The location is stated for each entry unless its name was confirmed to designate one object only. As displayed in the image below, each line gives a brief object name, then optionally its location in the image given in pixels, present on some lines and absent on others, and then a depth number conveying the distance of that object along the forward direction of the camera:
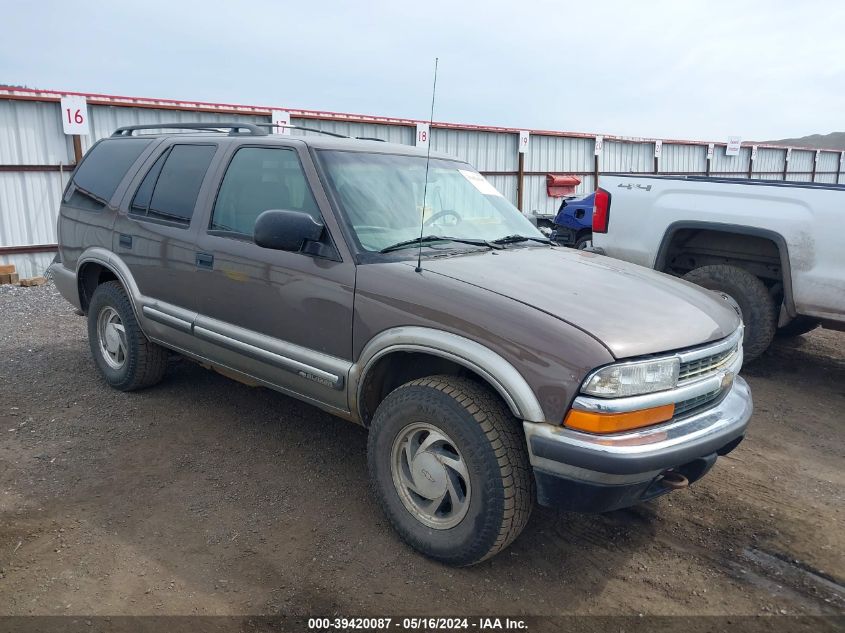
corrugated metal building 10.17
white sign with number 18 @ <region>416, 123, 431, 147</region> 15.19
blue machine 10.80
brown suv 2.62
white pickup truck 5.28
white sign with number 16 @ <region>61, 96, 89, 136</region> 10.45
